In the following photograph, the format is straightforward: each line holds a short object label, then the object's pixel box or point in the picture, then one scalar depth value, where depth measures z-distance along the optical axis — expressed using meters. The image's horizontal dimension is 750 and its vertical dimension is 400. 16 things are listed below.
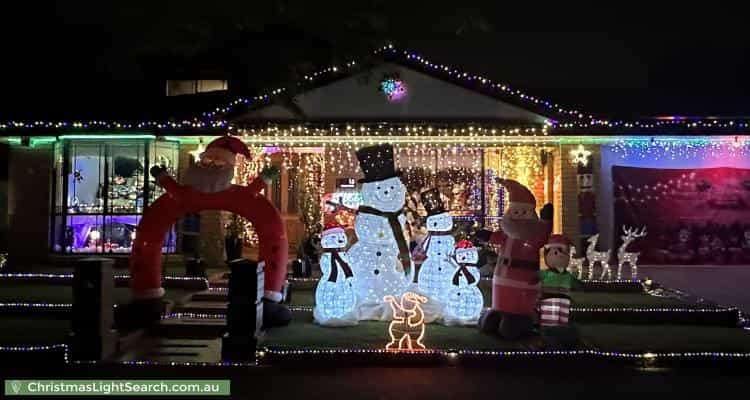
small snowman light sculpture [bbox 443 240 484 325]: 9.33
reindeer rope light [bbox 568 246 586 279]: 12.92
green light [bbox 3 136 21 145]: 14.97
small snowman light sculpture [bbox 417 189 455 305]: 9.41
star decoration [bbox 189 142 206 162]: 15.46
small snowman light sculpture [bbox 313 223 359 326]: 9.33
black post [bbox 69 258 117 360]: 7.74
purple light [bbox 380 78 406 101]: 14.80
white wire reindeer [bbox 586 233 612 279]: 12.88
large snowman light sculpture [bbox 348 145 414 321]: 9.55
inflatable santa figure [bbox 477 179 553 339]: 8.67
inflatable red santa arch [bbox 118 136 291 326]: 9.45
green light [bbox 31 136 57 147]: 15.15
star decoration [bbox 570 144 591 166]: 15.34
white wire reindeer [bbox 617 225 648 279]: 12.83
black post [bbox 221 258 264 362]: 7.73
